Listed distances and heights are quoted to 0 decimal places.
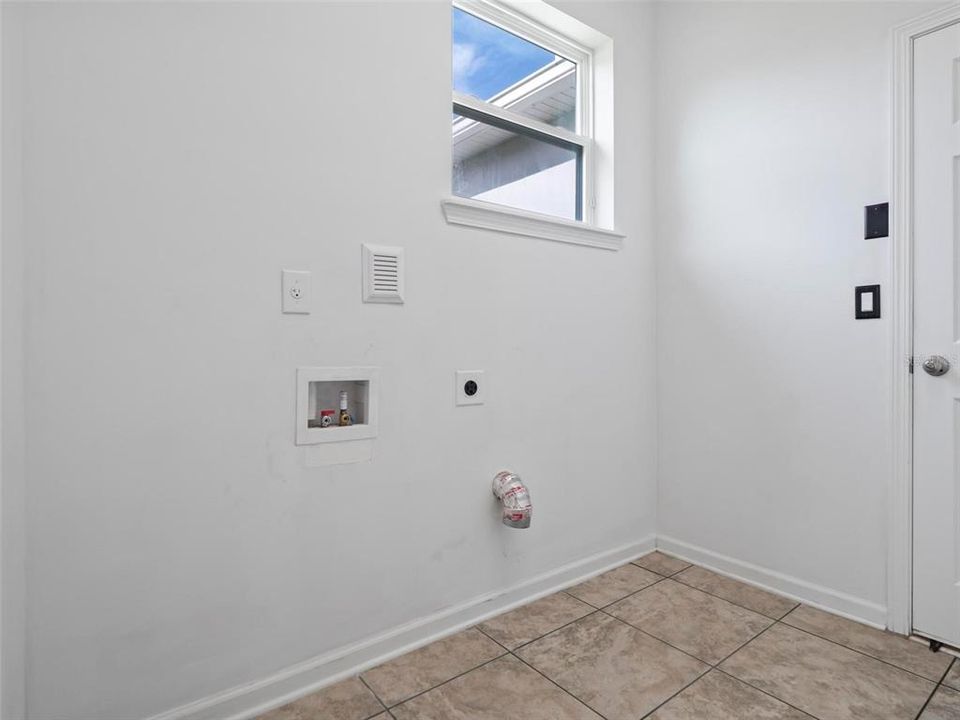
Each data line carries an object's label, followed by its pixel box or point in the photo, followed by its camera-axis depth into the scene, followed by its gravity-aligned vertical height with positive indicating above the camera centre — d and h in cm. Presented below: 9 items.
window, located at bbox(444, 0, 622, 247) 191 +94
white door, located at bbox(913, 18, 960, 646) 158 +6
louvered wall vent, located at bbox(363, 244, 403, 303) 151 +24
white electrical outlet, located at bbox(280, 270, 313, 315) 138 +17
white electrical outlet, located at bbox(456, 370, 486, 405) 173 -11
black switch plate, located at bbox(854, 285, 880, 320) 173 +18
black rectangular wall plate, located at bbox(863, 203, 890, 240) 170 +45
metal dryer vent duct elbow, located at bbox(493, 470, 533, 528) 169 -48
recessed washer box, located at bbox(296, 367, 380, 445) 141 -13
